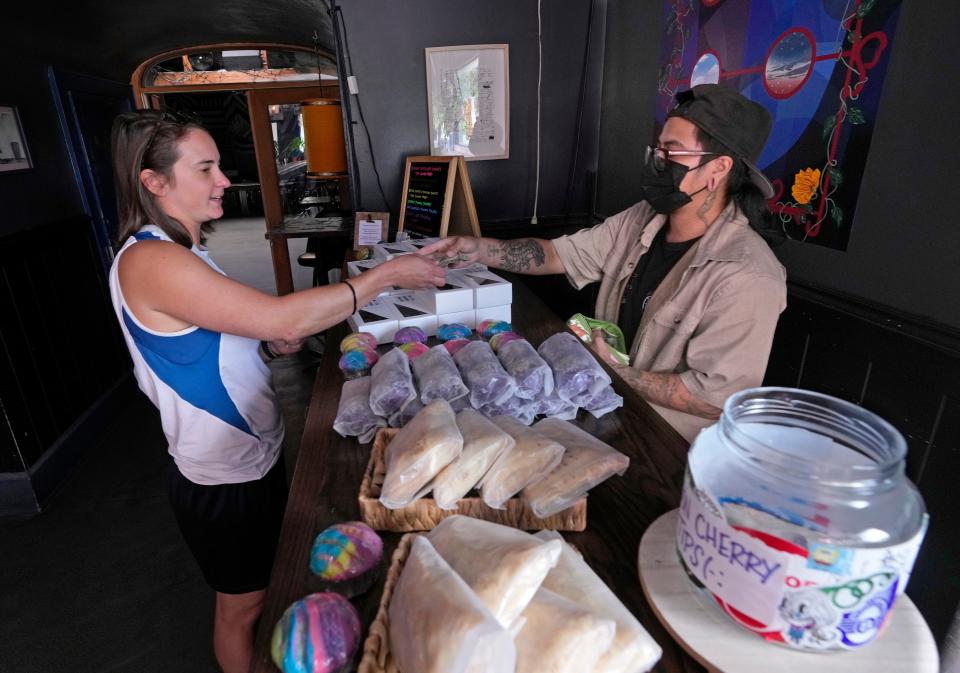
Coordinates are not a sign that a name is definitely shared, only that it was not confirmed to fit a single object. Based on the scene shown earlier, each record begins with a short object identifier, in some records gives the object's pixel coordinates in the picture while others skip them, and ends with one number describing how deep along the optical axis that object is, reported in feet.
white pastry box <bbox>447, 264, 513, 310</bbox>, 5.91
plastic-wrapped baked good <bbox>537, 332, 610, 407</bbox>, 4.25
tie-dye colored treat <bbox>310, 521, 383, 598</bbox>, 2.55
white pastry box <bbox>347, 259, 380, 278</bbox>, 6.97
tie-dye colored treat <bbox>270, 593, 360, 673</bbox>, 2.10
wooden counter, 2.56
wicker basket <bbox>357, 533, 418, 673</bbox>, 2.08
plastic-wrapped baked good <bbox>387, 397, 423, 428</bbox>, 3.92
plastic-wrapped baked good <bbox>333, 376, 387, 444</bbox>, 3.89
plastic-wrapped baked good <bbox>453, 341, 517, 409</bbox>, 4.09
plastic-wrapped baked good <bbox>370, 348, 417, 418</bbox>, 3.94
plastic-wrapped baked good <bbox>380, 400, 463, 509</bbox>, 2.88
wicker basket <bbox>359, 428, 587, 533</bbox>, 2.95
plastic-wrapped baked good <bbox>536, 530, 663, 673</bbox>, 1.96
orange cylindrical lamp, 12.09
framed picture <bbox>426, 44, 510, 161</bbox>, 11.09
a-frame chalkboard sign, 9.94
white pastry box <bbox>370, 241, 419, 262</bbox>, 7.40
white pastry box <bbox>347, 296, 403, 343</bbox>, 5.52
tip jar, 1.82
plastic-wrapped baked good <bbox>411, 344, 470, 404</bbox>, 4.03
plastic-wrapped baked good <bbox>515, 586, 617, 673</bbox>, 1.87
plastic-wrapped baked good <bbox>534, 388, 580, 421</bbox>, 4.18
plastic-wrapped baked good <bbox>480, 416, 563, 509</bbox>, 2.96
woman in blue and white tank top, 4.24
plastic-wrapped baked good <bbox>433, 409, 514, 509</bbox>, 2.94
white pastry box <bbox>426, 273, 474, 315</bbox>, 5.75
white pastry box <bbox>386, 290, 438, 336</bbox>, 5.71
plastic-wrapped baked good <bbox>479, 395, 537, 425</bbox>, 4.02
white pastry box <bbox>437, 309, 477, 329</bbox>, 5.83
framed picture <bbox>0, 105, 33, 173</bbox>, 9.80
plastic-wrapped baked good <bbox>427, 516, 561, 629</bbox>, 1.99
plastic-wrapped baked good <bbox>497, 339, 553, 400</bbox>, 4.20
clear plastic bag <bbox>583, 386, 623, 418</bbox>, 4.25
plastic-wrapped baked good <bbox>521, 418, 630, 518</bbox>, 2.88
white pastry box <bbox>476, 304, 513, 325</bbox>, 5.99
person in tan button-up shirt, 5.06
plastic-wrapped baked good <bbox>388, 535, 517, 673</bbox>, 1.75
